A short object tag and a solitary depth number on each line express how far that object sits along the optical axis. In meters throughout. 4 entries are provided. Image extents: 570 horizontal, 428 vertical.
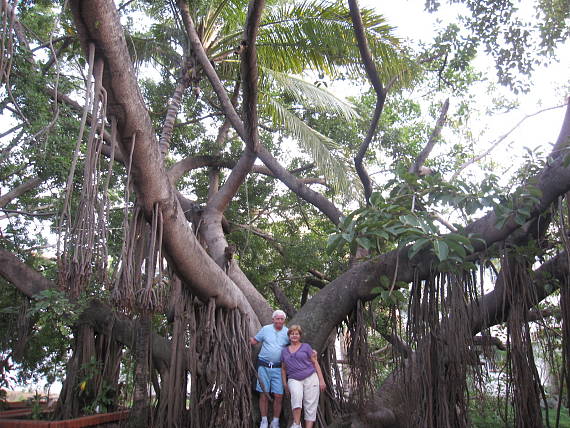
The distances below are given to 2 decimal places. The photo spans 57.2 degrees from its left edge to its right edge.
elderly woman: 4.45
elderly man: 4.73
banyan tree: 3.60
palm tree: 6.04
